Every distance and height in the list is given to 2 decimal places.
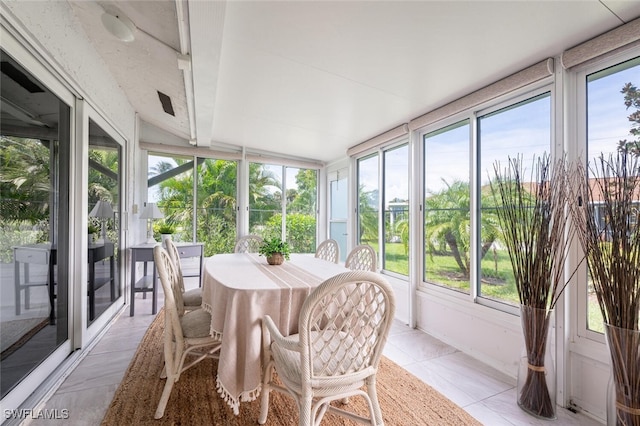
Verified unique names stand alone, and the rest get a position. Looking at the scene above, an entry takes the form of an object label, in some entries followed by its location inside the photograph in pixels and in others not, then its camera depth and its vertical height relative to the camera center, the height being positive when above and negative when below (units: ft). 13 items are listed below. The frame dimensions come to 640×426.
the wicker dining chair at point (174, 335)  5.32 -2.33
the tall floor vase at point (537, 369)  5.72 -3.12
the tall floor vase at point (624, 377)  4.50 -2.58
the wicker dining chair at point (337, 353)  3.89 -2.13
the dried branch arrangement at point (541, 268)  5.72 -1.09
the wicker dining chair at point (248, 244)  11.04 -1.19
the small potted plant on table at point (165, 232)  12.49 -0.81
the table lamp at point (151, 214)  12.33 +0.00
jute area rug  5.35 -3.80
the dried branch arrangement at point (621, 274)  4.51 -0.97
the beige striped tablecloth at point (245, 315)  4.80 -1.78
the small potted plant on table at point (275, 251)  7.75 -1.00
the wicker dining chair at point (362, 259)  8.17 -1.32
